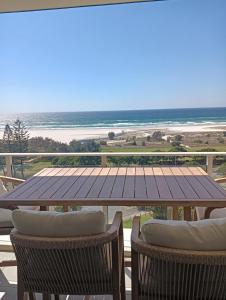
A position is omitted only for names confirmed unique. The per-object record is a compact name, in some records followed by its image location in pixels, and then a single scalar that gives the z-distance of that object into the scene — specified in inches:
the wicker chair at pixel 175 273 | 39.1
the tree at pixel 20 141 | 315.8
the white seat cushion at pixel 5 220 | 68.4
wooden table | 60.2
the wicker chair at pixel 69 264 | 44.1
